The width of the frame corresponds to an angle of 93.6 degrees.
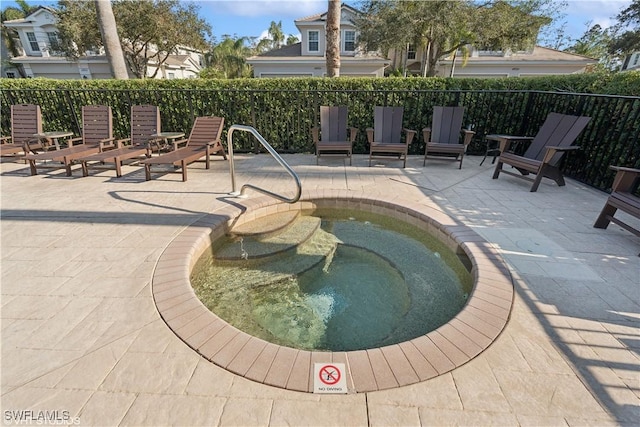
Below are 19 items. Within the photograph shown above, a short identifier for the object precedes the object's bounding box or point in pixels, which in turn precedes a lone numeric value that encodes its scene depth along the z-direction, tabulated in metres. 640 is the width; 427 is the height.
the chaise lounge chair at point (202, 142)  5.45
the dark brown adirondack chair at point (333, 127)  6.32
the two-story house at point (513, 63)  21.20
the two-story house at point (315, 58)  19.75
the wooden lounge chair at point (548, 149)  4.76
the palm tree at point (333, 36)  8.10
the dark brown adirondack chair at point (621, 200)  3.22
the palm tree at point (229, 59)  29.39
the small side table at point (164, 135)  5.83
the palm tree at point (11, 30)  26.97
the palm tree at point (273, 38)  45.97
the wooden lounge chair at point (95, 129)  6.16
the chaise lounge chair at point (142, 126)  6.22
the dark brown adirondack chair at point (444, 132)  6.10
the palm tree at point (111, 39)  8.49
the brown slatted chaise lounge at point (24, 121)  6.64
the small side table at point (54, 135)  6.08
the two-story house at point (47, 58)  22.20
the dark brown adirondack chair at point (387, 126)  6.41
